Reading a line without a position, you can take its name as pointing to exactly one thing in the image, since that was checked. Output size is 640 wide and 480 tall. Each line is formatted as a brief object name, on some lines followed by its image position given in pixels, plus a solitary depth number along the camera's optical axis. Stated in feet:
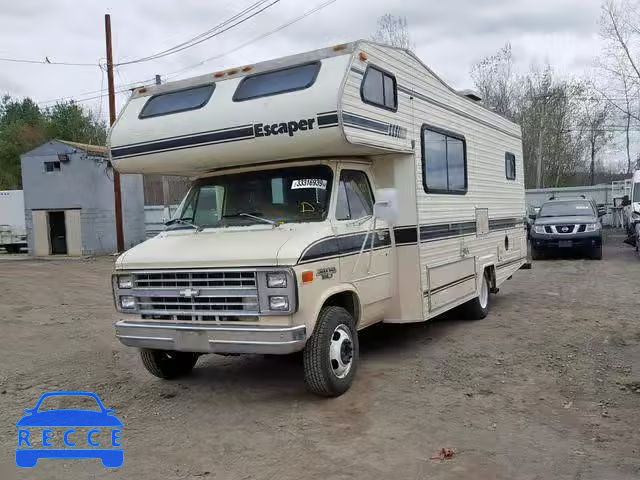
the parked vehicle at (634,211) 55.91
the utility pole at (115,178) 73.43
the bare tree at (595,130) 112.16
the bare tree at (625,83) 76.07
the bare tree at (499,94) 108.78
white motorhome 16.89
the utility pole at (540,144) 94.99
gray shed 80.84
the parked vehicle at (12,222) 94.99
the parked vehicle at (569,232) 53.62
